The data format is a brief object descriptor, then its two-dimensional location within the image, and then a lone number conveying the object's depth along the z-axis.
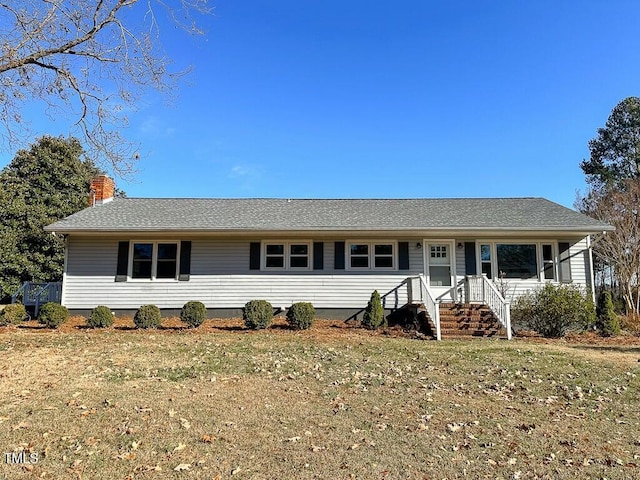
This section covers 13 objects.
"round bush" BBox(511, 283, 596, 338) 11.62
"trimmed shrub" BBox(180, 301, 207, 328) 11.84
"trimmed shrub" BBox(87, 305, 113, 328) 11.77
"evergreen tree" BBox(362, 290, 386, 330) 12.41
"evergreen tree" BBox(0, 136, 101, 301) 22.78
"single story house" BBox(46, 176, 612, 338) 13.81
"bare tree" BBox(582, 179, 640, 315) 17.58
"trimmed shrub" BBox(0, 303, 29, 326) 12.15
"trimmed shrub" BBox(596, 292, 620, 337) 12.04
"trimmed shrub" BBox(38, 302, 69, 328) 11.77
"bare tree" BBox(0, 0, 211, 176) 8.06
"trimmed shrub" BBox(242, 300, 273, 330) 11.71
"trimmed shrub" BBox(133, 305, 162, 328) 11.75
